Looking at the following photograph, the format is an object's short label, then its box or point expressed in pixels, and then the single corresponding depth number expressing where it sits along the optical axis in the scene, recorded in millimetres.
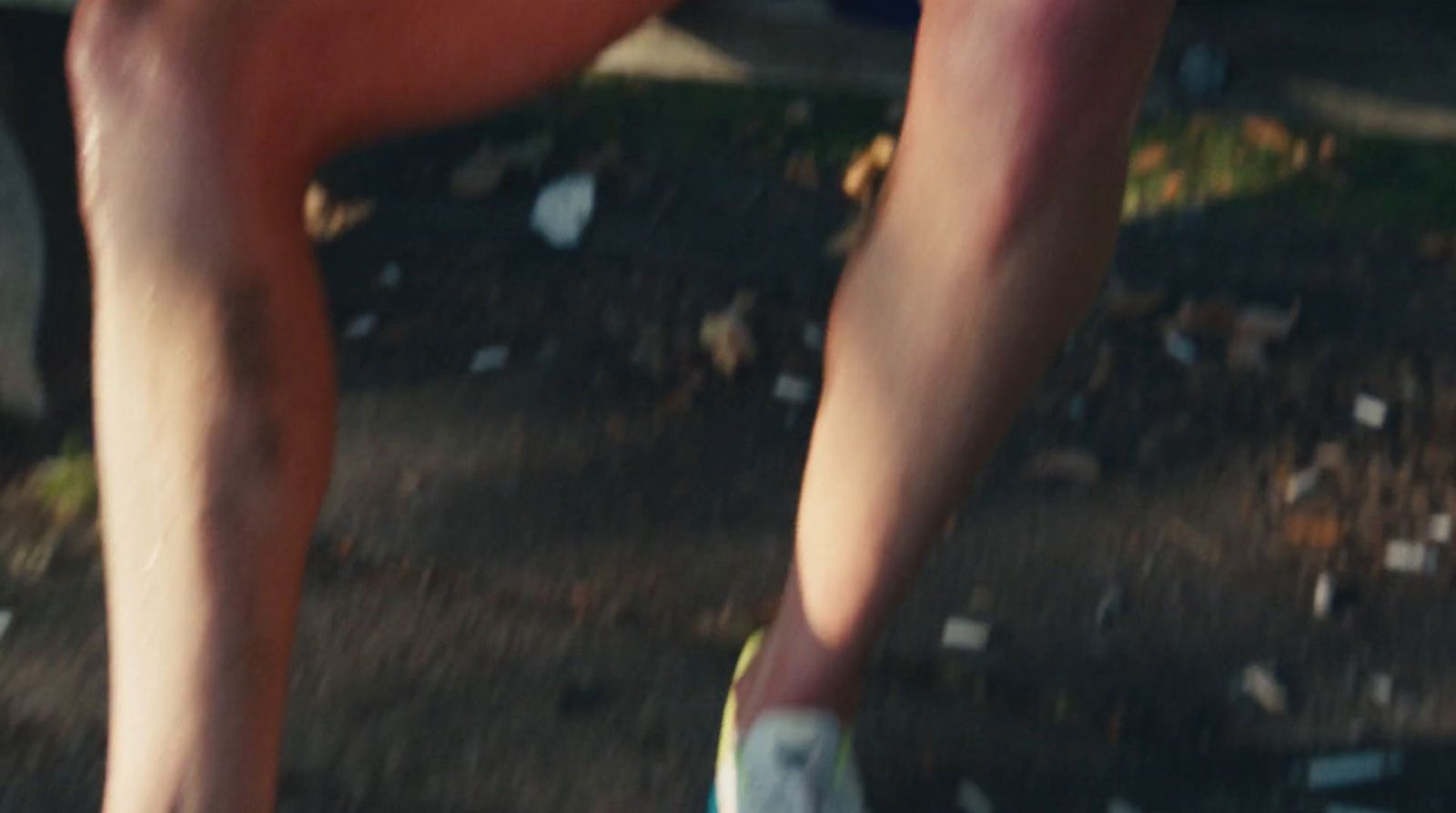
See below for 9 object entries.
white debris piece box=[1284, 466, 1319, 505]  1831
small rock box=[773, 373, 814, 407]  1984
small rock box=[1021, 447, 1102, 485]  1875
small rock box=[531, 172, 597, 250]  2229
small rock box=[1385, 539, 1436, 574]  1751
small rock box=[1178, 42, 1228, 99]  1910
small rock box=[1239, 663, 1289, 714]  1630
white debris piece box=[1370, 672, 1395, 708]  1628
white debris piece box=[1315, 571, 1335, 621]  1713
